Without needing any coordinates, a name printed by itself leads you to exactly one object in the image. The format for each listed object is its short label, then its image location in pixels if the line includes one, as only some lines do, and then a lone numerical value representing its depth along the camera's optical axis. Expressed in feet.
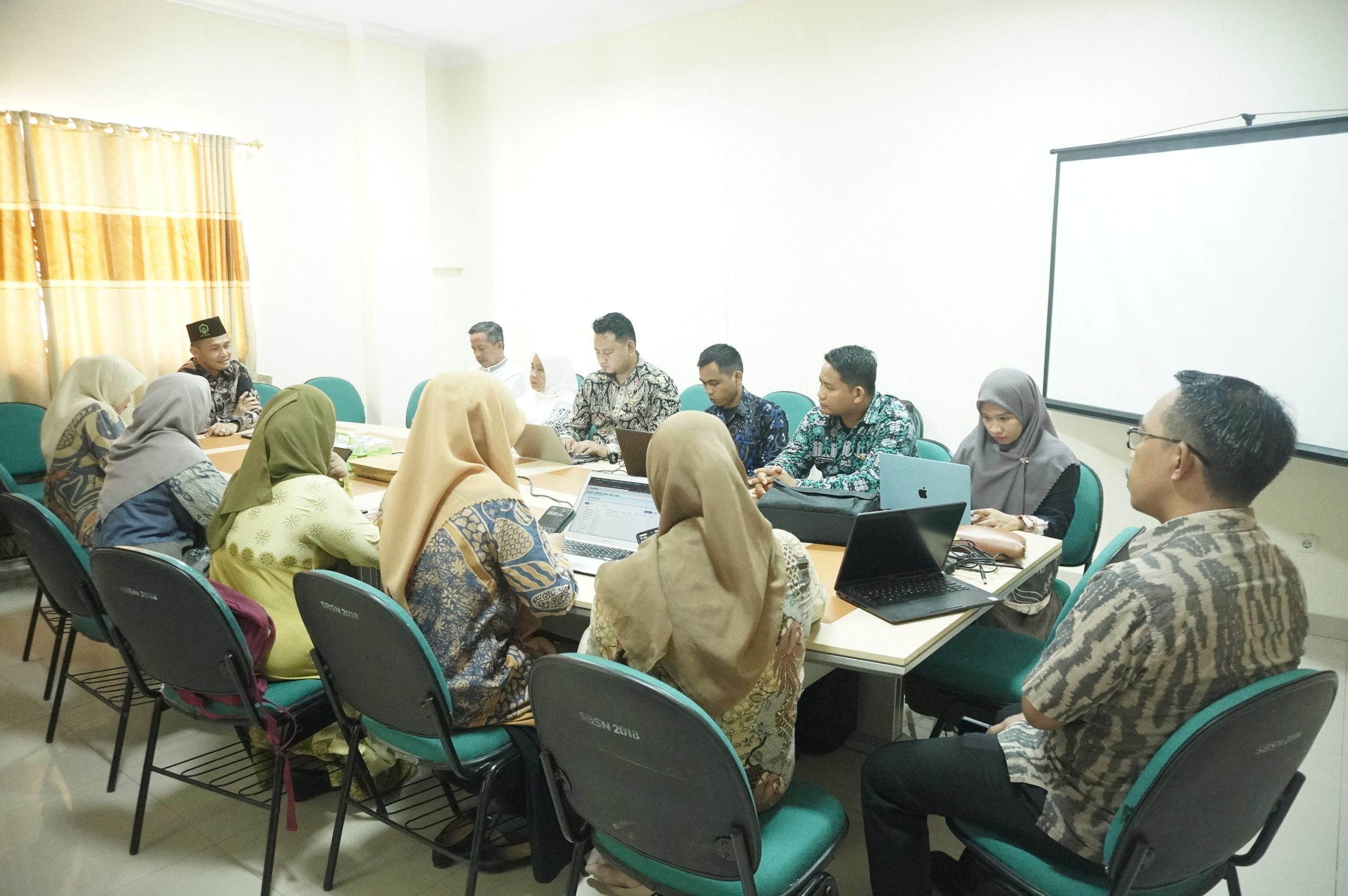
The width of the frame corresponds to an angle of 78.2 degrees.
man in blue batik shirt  11.02
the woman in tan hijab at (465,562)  6.05
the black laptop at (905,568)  6.18
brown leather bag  7.18
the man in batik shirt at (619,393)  12.59
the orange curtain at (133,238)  14.43
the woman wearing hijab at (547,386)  15.06
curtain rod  13.85
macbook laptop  7.03
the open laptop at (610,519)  7.55
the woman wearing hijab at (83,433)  9.22
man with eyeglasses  4.19
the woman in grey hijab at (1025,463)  8.54
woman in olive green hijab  6.98
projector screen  9.62
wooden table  5.53
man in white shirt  15.35
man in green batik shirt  9.58
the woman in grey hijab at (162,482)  7.97
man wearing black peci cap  14.46
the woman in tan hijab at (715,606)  4.77
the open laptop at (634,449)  8.84
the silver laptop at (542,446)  11.21
